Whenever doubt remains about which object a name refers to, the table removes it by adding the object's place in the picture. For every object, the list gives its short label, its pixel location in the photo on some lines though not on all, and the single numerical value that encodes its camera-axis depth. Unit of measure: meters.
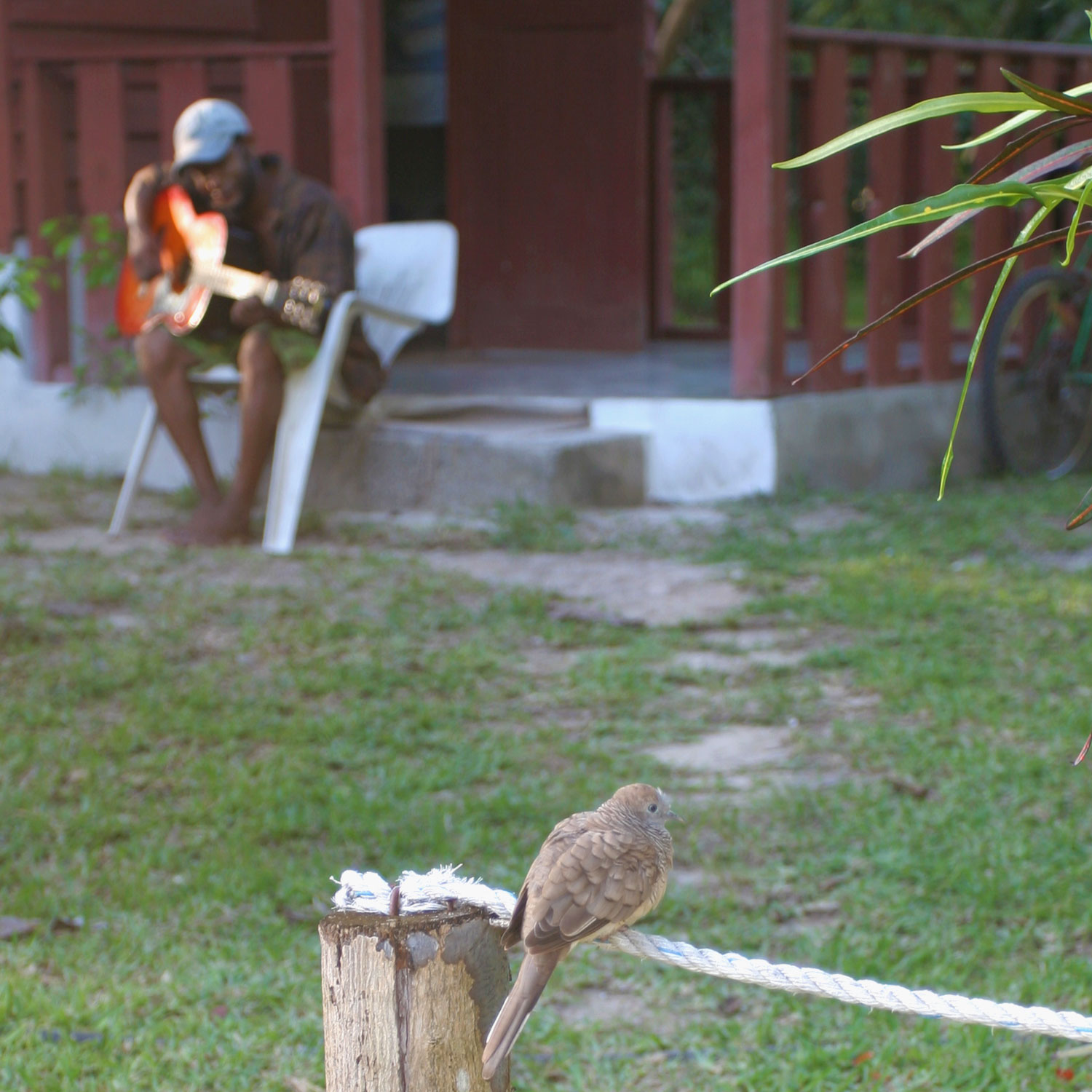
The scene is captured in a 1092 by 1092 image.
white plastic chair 10.82
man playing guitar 10.61
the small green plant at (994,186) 2.49
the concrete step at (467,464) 11.74
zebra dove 2.84
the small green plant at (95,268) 12.72
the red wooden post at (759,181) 11.45
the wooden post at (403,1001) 2.82
